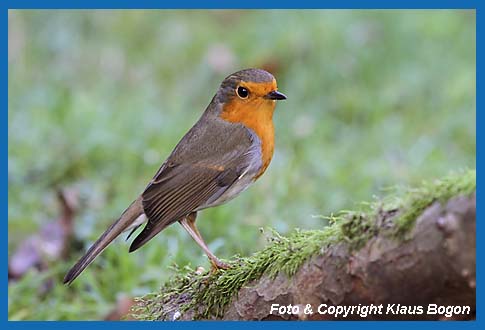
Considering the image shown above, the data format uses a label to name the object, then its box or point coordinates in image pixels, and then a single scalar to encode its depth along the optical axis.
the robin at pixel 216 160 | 7.50
